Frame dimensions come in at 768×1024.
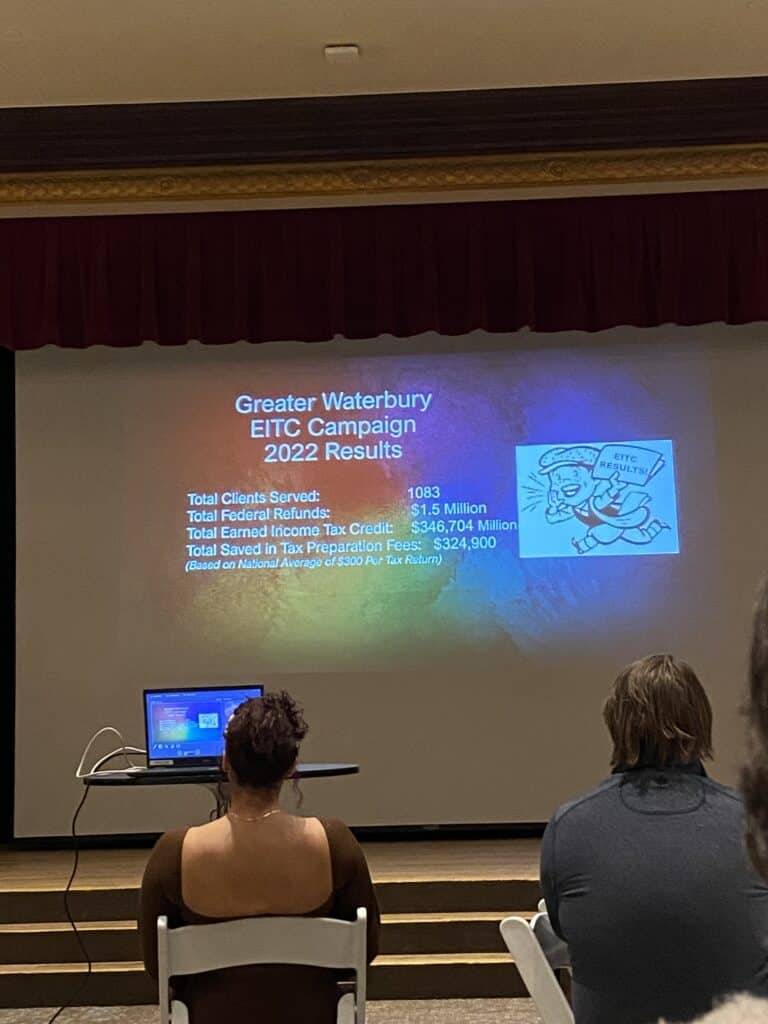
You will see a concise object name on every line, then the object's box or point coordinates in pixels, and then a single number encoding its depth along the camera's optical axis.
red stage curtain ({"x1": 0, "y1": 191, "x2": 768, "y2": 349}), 5.61
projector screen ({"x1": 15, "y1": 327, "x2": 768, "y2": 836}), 5.59
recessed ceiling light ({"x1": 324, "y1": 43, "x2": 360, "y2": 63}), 4.80
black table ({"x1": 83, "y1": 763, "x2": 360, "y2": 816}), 3.80
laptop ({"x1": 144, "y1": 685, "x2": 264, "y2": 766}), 4.20
